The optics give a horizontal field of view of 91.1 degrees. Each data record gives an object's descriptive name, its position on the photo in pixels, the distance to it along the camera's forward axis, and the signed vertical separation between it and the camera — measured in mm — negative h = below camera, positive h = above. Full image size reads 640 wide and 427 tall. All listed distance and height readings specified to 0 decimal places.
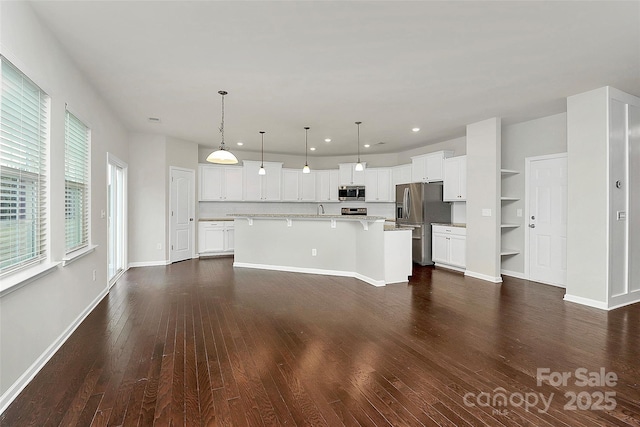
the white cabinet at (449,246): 5959 -682
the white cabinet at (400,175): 7613 +926
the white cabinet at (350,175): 8414 +998
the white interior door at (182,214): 6840 -62
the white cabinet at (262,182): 8125 +785
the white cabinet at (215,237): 7562 -634
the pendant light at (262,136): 6254 +1232
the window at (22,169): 2119 +307
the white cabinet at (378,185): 8148 +702
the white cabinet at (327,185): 8695 +742
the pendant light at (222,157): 4105 +719
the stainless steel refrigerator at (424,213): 6645 -25
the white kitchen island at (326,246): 4926 -612
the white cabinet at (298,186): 8555 +718
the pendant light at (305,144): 6020 +1585
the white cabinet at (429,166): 6656 +1009
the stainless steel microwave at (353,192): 8422 +530
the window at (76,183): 3221 +307
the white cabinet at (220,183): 7689 +718
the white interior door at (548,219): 4934 -114
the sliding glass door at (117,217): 5369 -101
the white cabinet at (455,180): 6164 +654
